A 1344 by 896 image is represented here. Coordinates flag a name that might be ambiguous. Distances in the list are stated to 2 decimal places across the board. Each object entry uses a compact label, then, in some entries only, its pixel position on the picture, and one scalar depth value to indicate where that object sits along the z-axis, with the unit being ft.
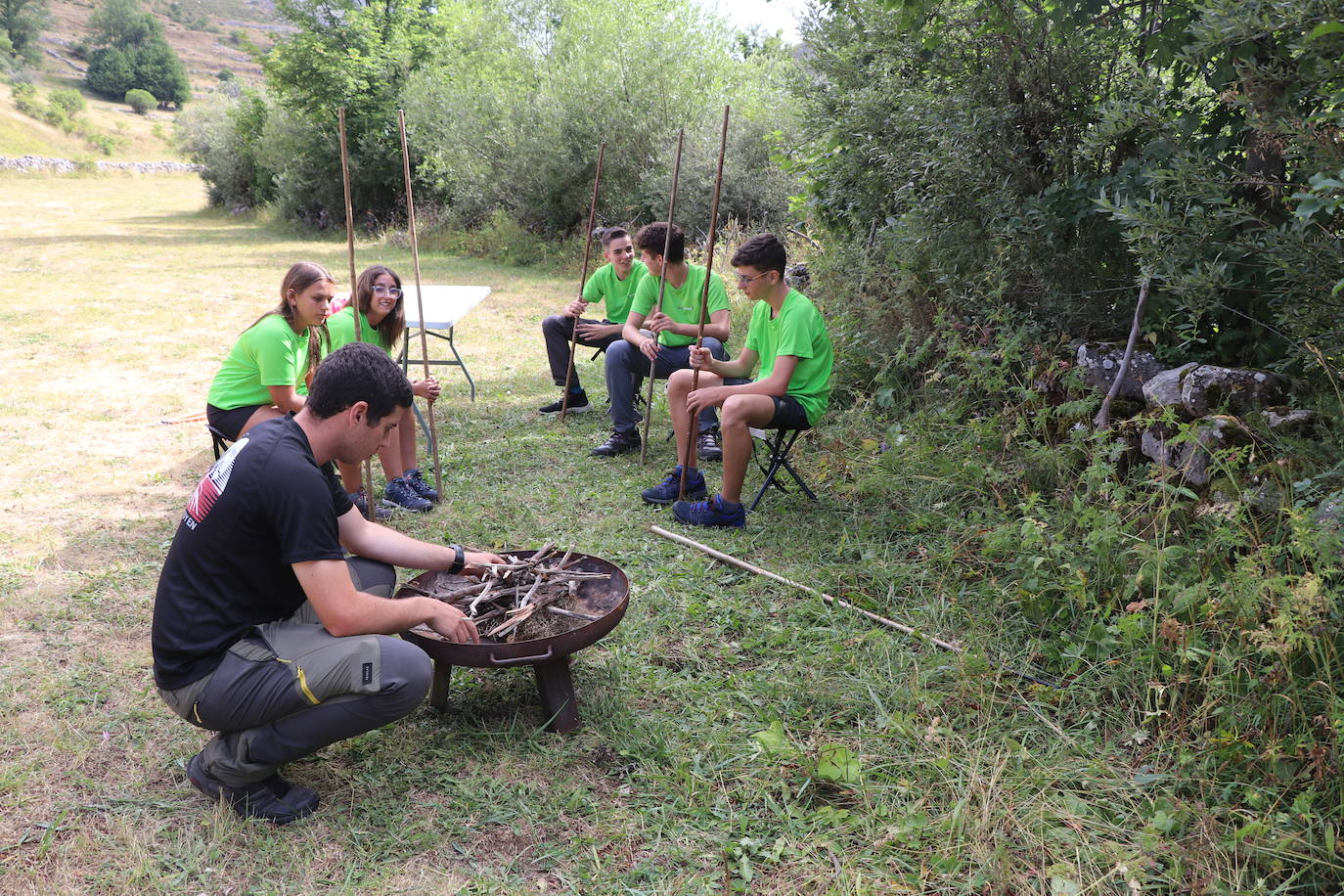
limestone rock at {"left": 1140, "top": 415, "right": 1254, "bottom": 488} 11.17
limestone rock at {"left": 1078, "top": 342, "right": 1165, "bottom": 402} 13.44
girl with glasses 15.90
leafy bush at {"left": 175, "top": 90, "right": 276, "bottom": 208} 82.86
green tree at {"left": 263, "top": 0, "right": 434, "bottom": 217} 66.90
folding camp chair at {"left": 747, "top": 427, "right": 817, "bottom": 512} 15.61
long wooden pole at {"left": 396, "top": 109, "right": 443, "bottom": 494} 15.81
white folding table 20.81
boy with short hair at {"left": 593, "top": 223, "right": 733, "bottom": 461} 19.42
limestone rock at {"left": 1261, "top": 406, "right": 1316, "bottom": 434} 10.87
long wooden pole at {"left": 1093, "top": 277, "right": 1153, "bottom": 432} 13.07
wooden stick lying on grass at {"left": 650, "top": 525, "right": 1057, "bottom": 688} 10.94
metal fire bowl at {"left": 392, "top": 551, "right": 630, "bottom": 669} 8.93
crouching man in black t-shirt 7.97
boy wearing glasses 14.83
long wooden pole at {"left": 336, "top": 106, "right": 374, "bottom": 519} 13.01
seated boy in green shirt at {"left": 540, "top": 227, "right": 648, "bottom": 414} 22.00
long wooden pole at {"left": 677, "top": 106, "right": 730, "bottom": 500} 15.44
